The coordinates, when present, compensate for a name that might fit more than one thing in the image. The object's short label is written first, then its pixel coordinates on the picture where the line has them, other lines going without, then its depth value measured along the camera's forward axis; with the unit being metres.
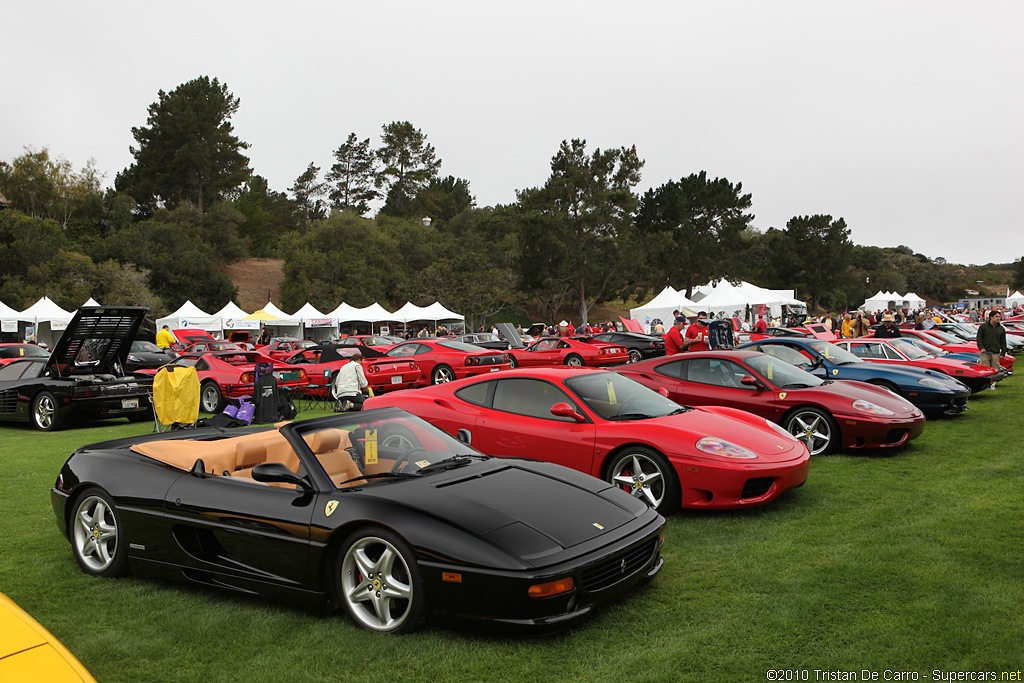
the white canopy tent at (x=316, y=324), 39.81
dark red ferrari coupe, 7.99
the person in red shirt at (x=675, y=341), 15.25
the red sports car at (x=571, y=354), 21.61
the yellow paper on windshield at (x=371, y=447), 4.57
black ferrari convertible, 3.52
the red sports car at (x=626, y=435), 5.74
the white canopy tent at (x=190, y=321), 37.88
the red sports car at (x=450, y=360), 18.00
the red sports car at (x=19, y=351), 21.03
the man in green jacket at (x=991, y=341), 14.24
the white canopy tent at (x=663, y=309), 39.44
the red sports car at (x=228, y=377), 14.97
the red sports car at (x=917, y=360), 13.36
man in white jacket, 11.05
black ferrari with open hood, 12.09
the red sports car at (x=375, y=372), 15.51
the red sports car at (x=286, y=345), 23.03
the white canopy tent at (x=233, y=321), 37.73
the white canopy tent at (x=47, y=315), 30.72
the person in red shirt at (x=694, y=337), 15.04
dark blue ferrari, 10.73
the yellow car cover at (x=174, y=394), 9.73
